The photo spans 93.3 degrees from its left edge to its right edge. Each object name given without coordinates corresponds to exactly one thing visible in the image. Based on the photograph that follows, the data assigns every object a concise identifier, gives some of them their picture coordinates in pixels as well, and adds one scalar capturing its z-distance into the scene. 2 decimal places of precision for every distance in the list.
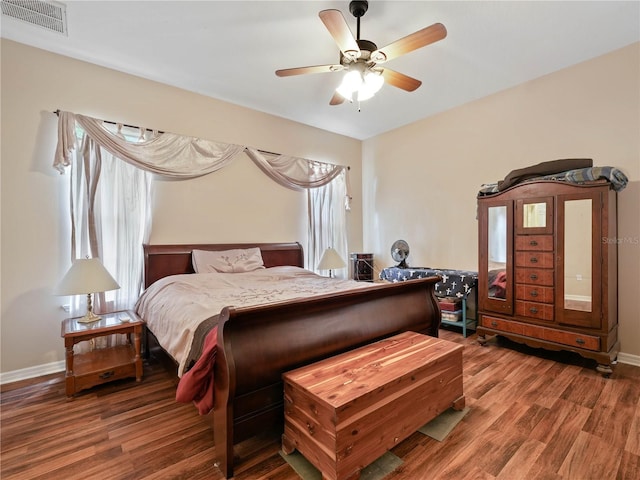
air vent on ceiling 2.18
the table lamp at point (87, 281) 2.32
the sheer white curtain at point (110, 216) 2.75
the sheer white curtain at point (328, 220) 4.44
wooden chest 1.35
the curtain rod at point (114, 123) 2.66
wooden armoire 2.50
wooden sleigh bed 1.46
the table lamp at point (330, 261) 3.84
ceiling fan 1.83
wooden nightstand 2.22
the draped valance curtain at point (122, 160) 2.71
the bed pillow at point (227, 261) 3.25
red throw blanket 1.50
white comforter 1.89
